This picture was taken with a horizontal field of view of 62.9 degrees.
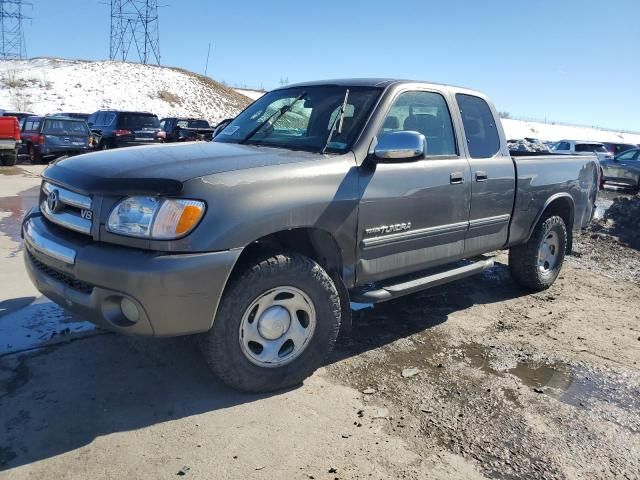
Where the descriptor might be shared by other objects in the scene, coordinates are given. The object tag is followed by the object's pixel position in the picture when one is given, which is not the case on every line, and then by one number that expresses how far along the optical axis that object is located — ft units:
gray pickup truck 8.98
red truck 51.98
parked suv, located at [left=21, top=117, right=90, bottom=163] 56.59
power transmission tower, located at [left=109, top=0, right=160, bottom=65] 177.78
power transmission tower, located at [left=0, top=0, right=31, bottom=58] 174.40
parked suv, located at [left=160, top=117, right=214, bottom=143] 69.62
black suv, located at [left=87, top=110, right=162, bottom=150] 60.44
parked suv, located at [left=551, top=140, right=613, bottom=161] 71.36
